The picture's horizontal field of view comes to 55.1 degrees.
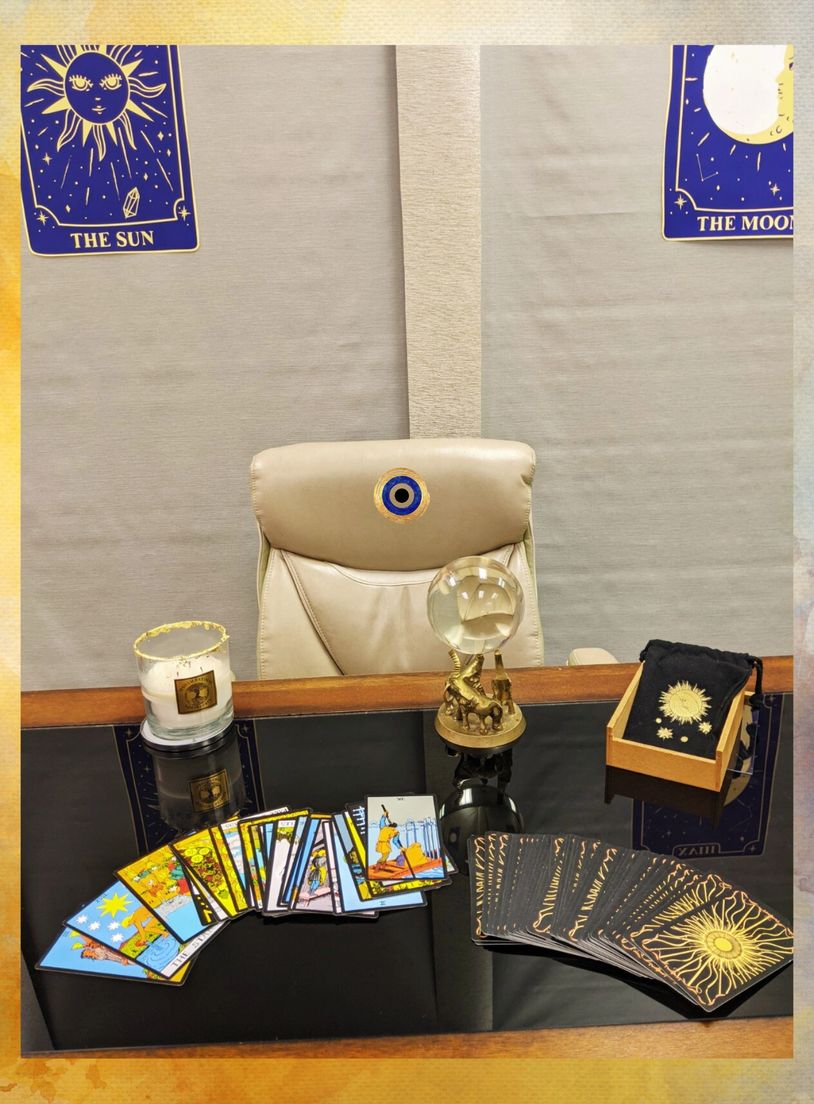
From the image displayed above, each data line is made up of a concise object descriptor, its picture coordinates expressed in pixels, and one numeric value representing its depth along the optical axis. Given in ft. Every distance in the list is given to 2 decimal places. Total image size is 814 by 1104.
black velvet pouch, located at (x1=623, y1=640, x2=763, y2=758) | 3.67
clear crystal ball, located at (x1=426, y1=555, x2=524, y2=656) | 3.88
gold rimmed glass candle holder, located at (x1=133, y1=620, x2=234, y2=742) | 3.88
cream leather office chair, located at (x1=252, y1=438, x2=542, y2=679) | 5.46
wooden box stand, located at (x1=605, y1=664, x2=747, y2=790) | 3.53
